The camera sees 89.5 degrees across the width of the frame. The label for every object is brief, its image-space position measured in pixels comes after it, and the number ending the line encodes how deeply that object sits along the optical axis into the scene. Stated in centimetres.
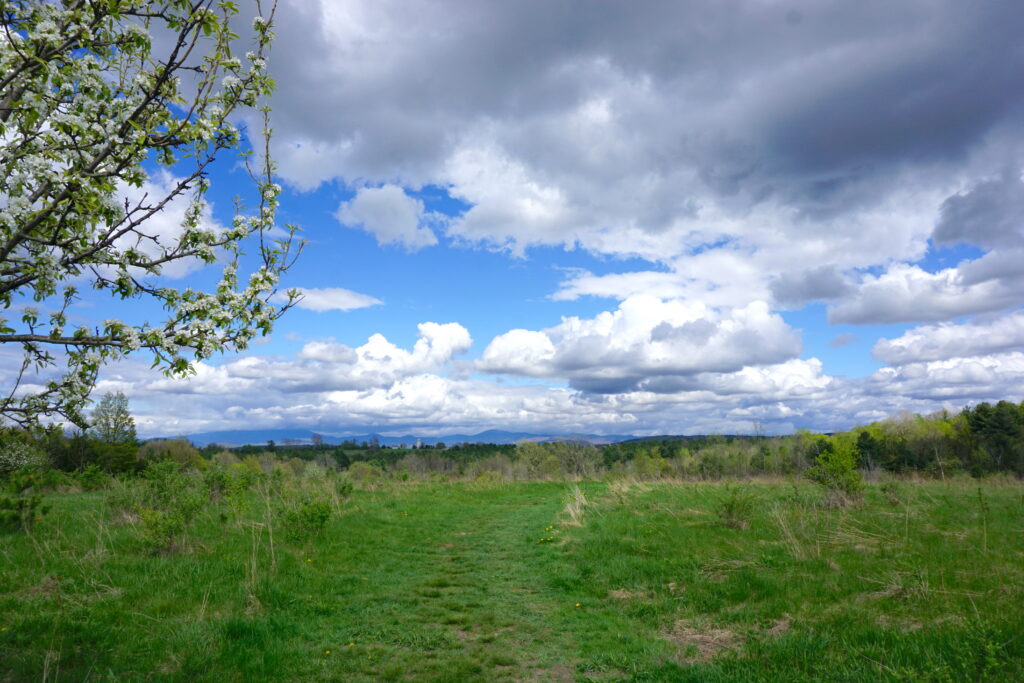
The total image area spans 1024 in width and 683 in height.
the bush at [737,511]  1265
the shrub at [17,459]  1299
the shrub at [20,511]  1062
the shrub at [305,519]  1211
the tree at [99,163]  415
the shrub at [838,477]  1444
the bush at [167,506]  966
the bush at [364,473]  3228
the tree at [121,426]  4684
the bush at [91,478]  2336
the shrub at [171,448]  5038
